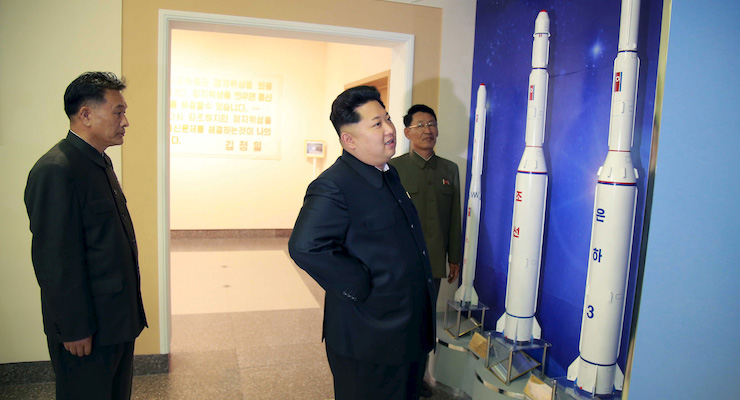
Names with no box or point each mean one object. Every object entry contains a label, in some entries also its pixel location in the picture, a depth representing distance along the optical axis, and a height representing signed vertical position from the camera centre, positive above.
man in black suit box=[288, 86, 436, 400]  1.56 -0.35
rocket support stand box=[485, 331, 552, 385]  2.53 -1.05
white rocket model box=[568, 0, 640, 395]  1.98 -0.30
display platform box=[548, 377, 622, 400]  2.16 -1.02
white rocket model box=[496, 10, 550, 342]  2.48 -0.26
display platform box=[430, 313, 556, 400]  2.51 -1.14
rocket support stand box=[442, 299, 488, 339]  3.07 -1.06
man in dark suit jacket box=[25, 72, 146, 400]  1.67 -0.39
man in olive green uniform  3.01 -0.18
